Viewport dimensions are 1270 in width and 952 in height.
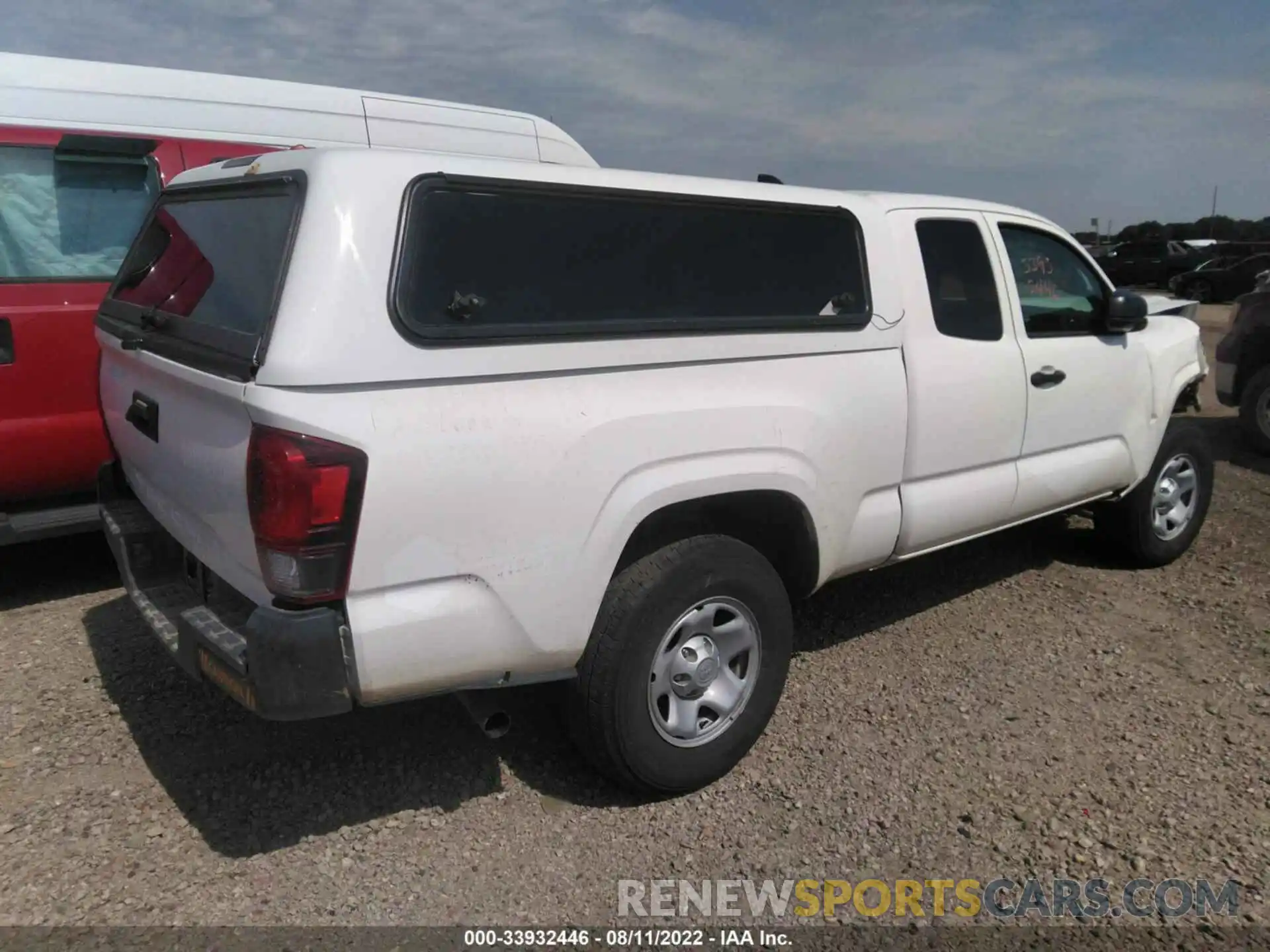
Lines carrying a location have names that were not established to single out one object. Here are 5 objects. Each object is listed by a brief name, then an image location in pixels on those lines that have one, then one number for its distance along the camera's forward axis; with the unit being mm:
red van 4262
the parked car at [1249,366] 8125
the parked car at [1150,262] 26656
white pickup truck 2447
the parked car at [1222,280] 23344
